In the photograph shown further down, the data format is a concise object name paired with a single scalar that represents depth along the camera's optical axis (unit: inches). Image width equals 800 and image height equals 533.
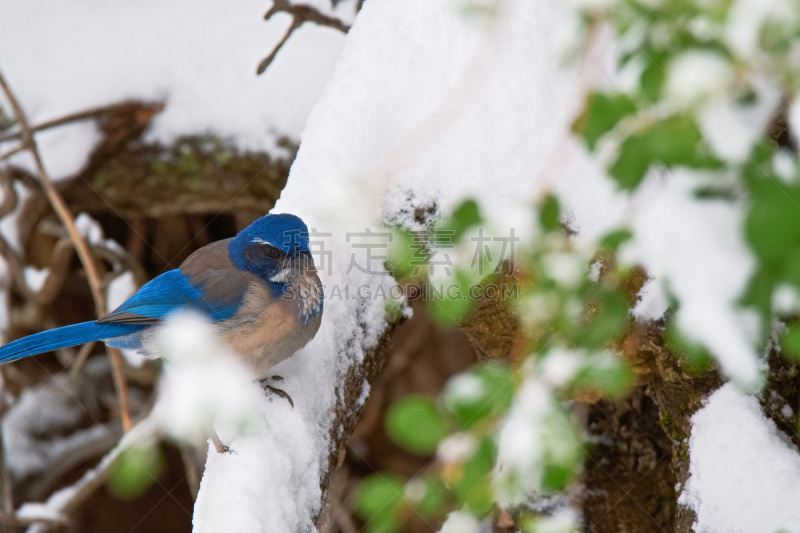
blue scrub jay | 214.4
